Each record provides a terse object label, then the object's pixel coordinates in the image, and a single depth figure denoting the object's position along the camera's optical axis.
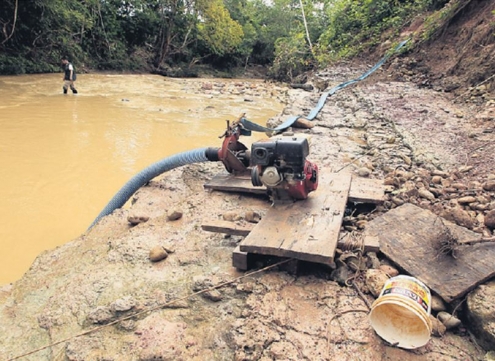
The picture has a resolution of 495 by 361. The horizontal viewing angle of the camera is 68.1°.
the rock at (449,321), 1.59
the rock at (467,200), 2.52
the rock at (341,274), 1.88
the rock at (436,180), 2.98
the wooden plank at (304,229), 1.82
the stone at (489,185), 2.63
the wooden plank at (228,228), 2.21
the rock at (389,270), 1.85
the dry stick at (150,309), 1.72
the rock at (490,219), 2.16
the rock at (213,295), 1.84
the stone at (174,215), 2.77
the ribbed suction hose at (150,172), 3.40
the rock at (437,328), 1.56
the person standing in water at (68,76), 9.74
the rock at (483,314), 1.49
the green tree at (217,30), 21.38
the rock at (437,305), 1.65
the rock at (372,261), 1.92
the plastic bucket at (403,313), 1.42
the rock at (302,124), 5.02
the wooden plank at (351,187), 2.59
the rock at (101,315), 1.82
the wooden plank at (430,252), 1.69
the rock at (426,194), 2.67
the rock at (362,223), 2.32
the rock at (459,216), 2.21
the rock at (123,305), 1.83
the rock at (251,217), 2.44
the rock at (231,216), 2.51
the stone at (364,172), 3.32
